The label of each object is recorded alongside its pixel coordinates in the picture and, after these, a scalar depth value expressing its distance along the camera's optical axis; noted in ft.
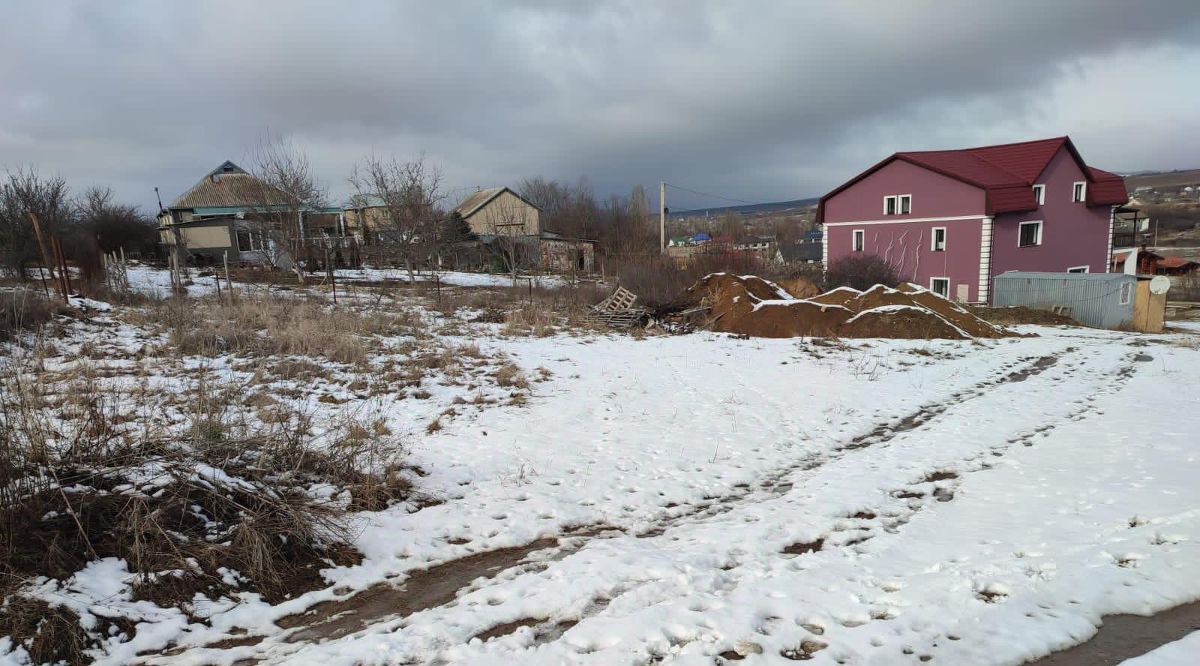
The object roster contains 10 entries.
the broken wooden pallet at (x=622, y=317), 60.75
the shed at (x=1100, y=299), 73.41
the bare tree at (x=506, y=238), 135.95
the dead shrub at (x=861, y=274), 86.22
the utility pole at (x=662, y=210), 118.01
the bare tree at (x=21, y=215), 67.72
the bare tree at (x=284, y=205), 95.86
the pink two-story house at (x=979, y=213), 98.89
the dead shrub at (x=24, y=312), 37.24
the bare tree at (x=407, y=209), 102.06
